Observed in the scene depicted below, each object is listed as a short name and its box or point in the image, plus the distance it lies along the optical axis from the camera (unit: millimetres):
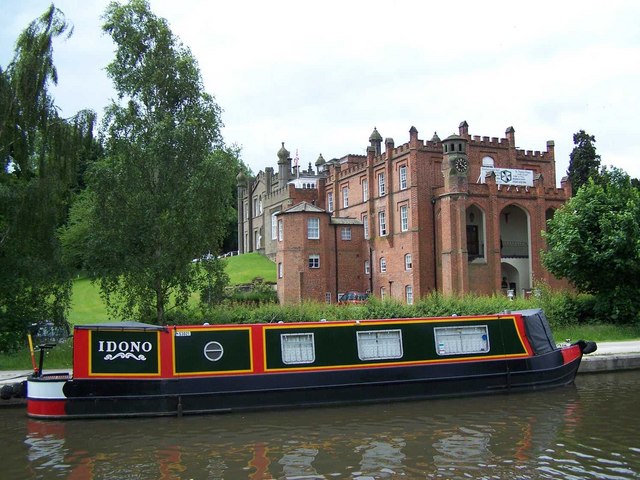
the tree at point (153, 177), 22344
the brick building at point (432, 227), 42938
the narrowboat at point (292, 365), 14227
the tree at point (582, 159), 54125
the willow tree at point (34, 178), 19938
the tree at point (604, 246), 27062
